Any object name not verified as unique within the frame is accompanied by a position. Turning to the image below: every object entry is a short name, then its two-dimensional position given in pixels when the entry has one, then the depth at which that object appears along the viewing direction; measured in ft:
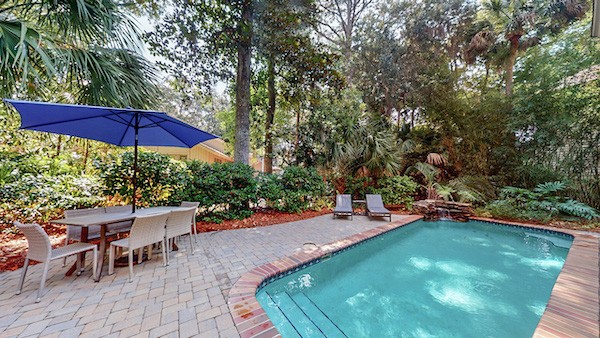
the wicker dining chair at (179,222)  11.14
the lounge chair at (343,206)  22.71
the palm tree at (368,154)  27.76
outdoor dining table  9.12
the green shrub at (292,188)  22.36
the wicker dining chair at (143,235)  9.32
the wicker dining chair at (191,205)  14.32
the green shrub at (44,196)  12.73
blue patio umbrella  8.95
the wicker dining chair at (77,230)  10.57
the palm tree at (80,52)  9.99
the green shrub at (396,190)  28.95
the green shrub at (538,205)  21.21
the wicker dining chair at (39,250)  7.78
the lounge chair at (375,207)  22.38
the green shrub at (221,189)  18.17
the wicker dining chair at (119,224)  10.57
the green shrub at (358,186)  29.28
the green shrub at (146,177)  16.01
